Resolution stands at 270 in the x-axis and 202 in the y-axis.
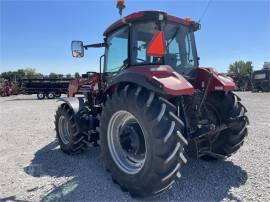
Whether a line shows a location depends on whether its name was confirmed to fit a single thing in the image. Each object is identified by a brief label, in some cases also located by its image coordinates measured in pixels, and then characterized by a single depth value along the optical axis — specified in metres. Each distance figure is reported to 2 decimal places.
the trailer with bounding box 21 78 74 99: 17.87
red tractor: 2.25
